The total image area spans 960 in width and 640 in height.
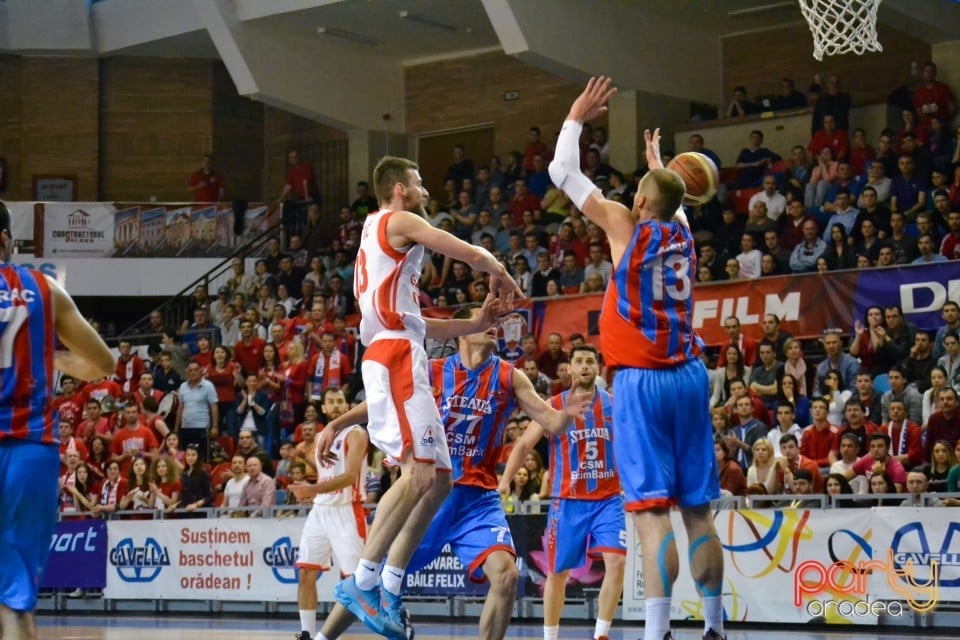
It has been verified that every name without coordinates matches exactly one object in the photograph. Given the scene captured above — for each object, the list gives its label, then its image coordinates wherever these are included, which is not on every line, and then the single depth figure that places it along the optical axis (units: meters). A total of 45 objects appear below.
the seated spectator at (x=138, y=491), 18.84
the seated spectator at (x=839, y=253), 17.83
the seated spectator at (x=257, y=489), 17.39
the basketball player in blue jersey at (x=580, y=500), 10.29
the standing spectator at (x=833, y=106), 21.14
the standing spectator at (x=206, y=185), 29.12
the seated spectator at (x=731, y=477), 14.46
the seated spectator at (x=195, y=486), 18.50
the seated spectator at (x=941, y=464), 13.41
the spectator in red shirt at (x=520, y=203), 23.08
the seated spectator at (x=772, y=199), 19.61
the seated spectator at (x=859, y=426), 14.36
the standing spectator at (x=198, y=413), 21.22
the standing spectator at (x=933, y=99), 20.62
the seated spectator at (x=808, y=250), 18.16
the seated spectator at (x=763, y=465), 14.30
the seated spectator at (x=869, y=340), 16.17
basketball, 7.72
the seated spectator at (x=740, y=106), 23.94
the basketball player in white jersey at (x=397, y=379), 7.50
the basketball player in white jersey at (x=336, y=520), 12.13
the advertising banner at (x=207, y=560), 16.81
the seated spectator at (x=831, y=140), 20.30
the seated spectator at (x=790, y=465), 14.00
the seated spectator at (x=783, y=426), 15.00
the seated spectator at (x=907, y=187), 18.48
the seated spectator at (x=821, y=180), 19.64
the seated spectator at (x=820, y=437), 14.59
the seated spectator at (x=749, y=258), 18.59
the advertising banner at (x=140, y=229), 28.02
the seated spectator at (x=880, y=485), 13.44
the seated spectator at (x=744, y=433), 14.91
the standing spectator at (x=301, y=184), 28.48
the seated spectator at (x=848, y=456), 13.99
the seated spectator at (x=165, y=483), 18.62
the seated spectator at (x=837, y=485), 13.61
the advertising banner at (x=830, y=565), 12.66
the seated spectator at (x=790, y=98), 23.44
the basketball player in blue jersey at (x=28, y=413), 5.79
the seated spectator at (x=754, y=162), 21.72
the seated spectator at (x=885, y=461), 13.71
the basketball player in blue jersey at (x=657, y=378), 7.08
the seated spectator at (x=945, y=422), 13.91
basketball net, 13.91
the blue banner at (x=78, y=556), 18.75
